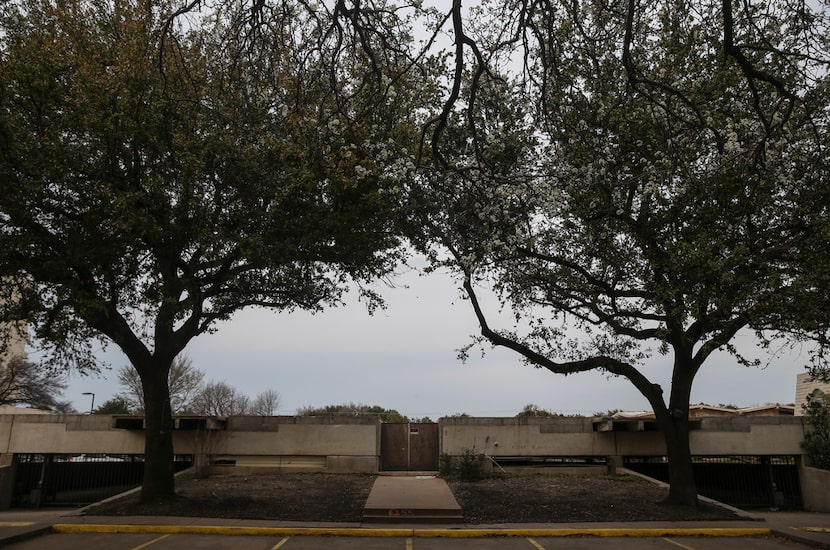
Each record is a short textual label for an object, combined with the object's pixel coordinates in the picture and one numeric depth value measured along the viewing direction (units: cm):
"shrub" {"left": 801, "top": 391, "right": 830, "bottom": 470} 1998
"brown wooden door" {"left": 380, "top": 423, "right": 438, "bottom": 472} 2064
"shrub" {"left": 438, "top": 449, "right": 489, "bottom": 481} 1859
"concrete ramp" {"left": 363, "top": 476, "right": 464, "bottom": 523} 1262
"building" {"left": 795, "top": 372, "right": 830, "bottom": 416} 2732
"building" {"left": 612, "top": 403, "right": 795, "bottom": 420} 2683
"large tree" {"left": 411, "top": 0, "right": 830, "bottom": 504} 1093
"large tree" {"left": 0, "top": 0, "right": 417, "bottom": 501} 1138
